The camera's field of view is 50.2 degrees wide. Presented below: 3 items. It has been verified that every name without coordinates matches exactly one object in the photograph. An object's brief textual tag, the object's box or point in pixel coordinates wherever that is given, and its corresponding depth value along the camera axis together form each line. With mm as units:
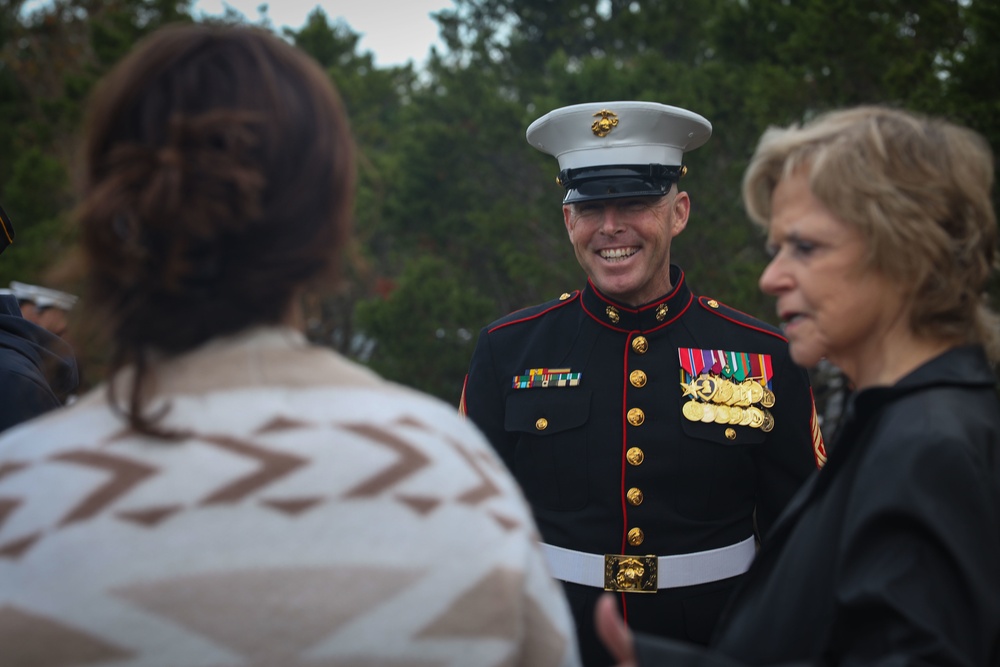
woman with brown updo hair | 1240
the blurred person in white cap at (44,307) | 8164
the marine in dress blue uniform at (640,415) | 3082
